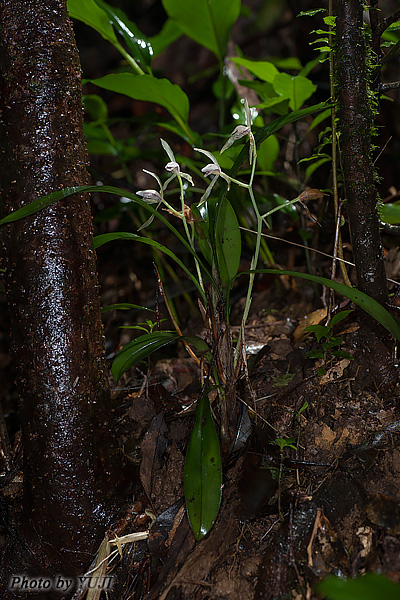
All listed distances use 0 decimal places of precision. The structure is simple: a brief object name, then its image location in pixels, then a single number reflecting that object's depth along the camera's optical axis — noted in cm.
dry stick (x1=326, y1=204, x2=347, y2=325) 120
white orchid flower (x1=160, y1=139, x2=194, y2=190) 102
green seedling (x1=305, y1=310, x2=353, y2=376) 116
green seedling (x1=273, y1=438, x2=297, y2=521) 102
